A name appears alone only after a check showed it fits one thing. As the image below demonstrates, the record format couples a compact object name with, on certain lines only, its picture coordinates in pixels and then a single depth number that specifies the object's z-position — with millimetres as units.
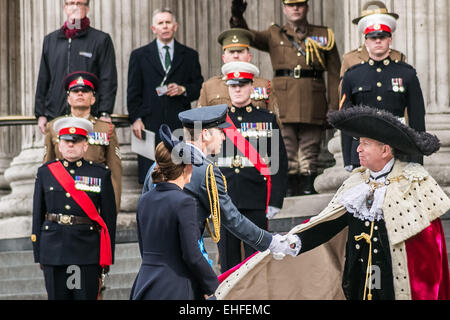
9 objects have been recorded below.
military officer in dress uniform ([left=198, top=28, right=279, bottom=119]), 19703
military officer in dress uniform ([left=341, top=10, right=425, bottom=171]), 18891
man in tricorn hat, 14758
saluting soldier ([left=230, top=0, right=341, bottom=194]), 24437
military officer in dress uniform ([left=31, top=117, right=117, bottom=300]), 18250
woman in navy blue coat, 13016
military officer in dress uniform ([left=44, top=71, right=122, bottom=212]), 20609
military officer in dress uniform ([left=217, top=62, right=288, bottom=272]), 18516
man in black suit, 23328
